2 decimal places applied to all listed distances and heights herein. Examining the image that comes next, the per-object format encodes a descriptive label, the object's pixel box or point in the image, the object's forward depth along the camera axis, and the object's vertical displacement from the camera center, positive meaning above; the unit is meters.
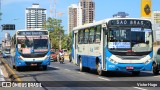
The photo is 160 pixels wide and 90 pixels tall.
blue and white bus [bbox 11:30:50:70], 28.92 -0.60
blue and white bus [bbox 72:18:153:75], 21.03 -0.30
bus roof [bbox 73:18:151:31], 21.43 +0.93
